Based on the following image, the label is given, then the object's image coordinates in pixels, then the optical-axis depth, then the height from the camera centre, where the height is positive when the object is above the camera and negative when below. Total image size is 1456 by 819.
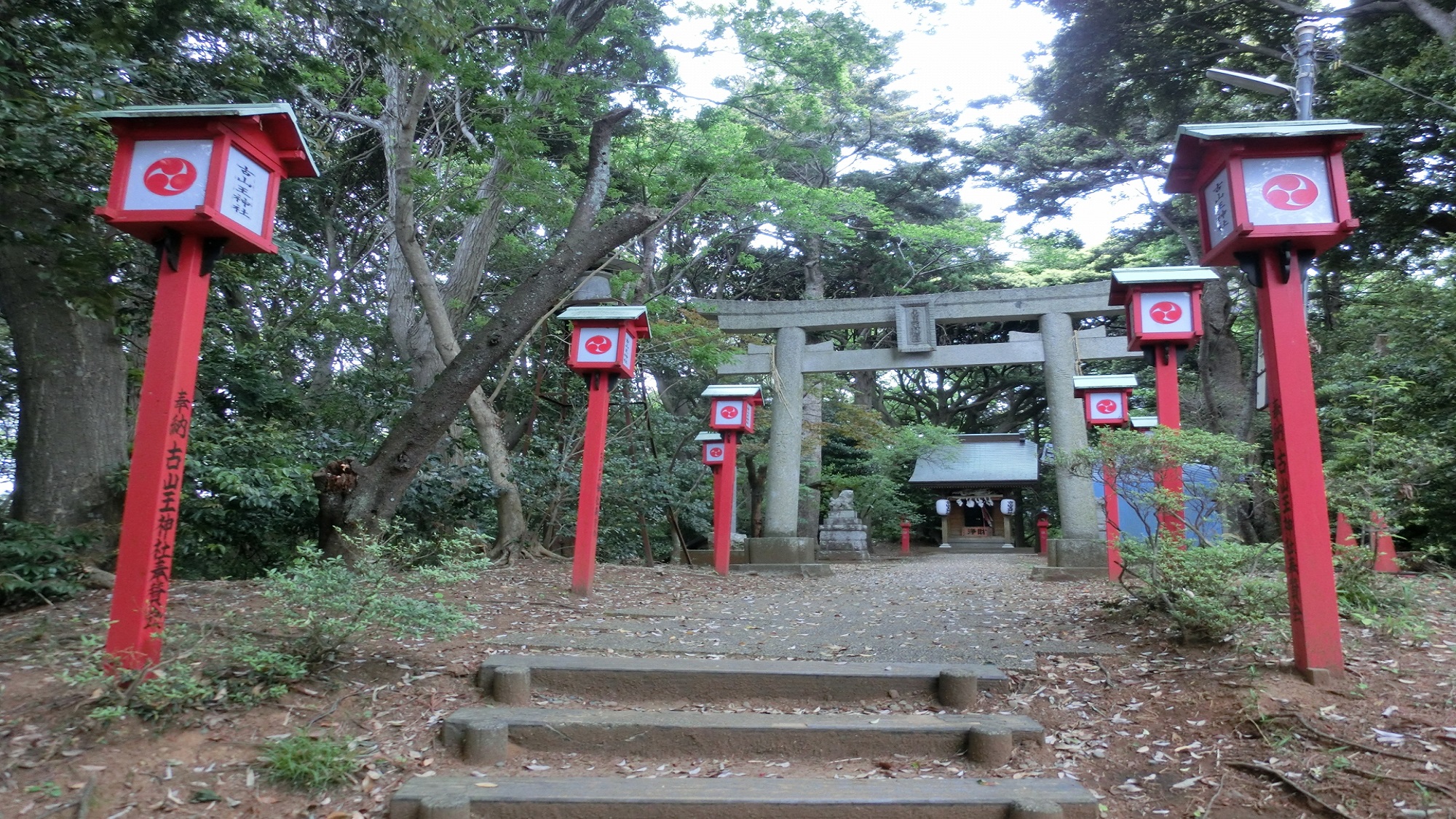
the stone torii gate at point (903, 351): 11.90 +2.72
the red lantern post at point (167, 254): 3.28 +1.16
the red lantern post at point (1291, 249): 3.78 +1.40
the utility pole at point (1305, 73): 6.89 +3.95
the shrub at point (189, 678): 3.07 -0.66
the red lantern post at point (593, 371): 6.81 +1.31
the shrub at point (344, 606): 3.59 -0.40
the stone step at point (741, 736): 3.52 -0.93
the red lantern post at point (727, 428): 10.70 +1.26
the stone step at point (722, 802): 2.96 -1.02
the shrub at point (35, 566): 4.55 -0.31
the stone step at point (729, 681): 4.02 -0.79
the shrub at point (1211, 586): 4.14 -0.30
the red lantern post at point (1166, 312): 7.25 +1.97
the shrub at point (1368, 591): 4.35 -0.33
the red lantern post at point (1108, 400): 10.19 +1.63
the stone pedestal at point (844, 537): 17.89 -0.28
